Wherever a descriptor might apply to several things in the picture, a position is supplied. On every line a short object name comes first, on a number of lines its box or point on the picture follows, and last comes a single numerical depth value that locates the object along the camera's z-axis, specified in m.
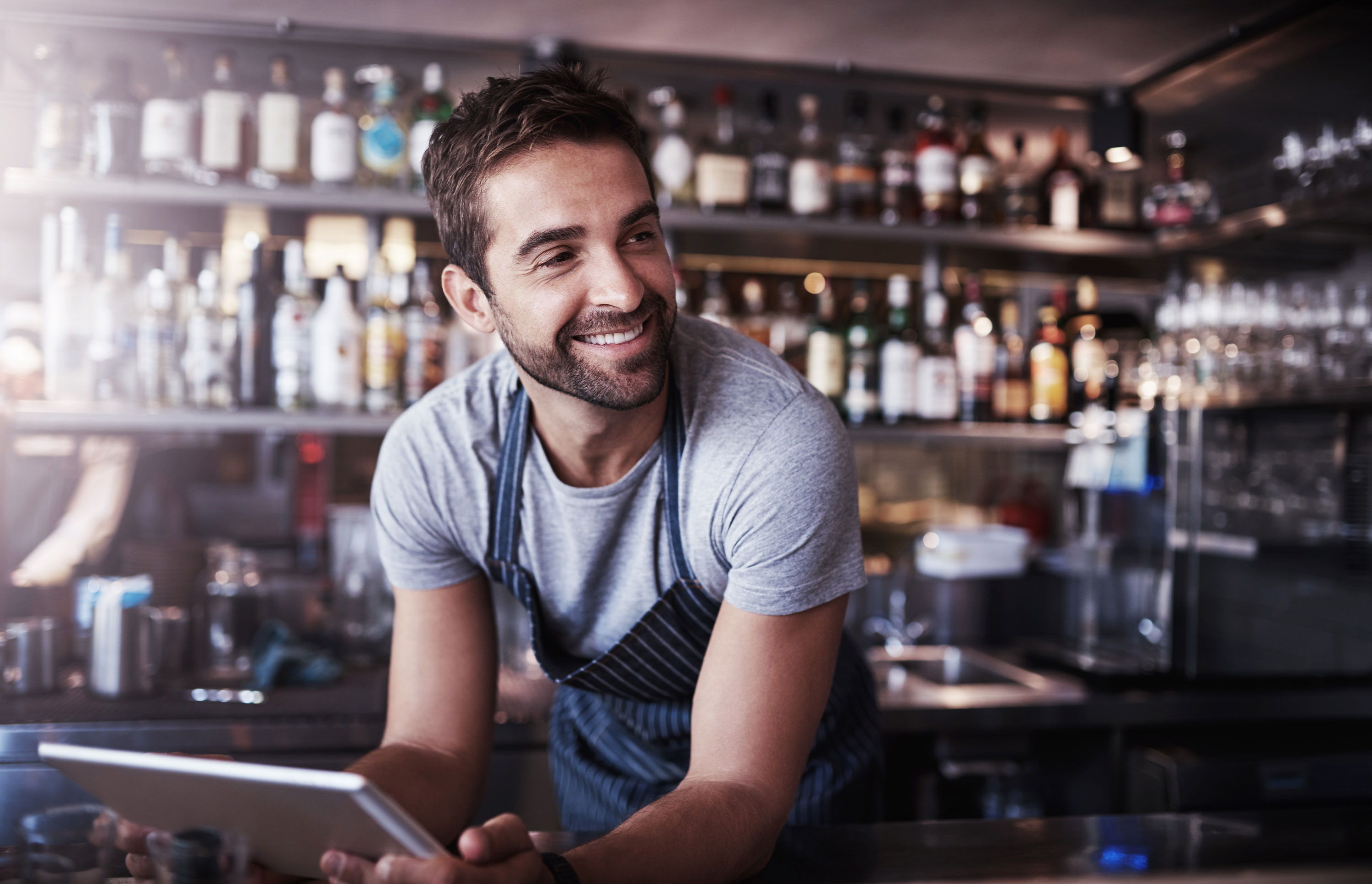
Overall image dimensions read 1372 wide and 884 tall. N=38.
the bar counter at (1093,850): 0.78
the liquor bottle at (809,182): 2.04
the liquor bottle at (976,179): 2.14
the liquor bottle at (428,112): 1.88
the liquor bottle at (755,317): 2.23
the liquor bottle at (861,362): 2.06
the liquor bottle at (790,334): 2.31
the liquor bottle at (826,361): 2.11
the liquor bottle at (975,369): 2.12
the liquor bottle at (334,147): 1.84
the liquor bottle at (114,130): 1.80
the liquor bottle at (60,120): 1.76
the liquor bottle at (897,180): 2.11
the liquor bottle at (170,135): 1.78
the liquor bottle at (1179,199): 2.07
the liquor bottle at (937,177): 2.09
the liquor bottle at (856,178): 2.10
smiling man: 0.90
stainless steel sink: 1.82
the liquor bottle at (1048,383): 2.19
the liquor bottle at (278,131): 1.86
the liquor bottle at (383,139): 1.91
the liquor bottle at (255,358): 1.87
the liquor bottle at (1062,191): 2.18
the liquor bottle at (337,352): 1.85
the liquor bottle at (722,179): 2.01
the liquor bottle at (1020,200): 2.19
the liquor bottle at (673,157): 2.00
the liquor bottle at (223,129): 1.83
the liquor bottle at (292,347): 1.84
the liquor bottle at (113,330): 1.81
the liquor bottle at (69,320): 1.79
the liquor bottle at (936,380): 2.10
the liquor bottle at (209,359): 1.84
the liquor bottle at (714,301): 2.12
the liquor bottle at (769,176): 2.03
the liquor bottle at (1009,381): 2.17
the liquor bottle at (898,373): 2.08
